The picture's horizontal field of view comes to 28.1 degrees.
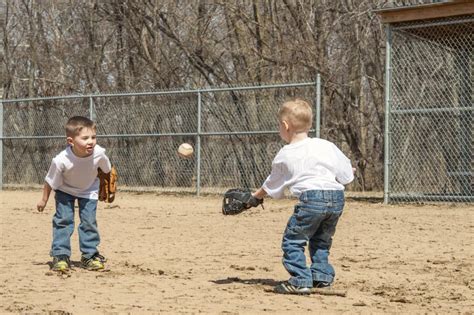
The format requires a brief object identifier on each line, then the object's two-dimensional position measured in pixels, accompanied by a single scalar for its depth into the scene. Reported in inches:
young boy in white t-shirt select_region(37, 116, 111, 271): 293.9
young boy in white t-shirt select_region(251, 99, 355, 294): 242.4
